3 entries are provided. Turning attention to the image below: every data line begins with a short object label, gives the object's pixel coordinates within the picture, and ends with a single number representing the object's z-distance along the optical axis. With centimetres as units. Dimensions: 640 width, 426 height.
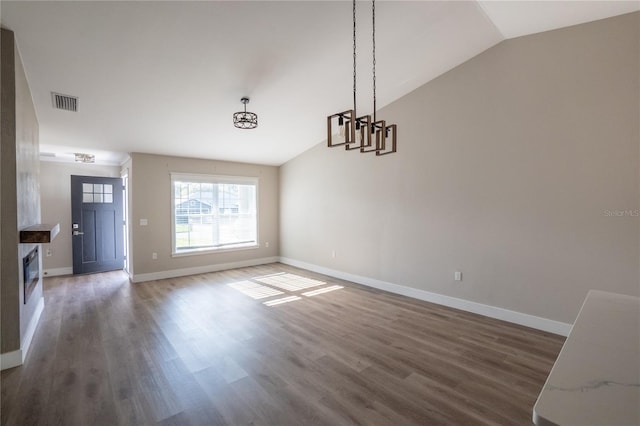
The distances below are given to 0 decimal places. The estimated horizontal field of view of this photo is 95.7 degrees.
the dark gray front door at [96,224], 612
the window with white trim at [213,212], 602
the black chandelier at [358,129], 237
